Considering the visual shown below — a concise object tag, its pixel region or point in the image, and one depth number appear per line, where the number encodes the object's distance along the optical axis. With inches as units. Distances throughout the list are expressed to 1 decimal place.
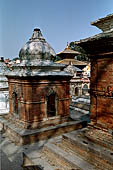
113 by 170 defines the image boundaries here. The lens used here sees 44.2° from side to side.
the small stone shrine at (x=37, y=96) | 260.6
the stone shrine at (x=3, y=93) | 442.9
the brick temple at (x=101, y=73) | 154.6
